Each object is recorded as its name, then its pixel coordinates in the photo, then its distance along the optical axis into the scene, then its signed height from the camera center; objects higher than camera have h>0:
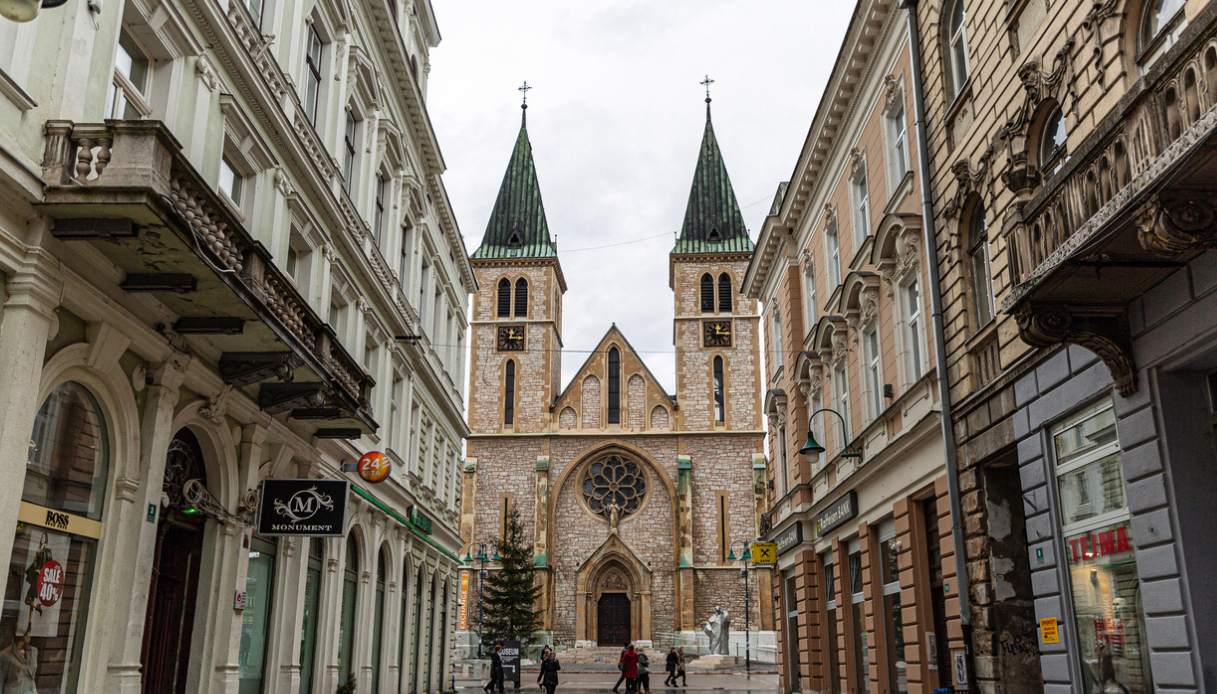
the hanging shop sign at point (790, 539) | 24.17 +2.60
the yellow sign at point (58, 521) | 9.08 +1.14
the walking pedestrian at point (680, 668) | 37.82 -0.60
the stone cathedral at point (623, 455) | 56.59 +10.57
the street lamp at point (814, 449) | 17.98 +3.41
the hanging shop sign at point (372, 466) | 18.00 +3.03
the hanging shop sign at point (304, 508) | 14.26 +1.87
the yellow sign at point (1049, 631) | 11.12 +0.20
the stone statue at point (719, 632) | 53.16 +0.93
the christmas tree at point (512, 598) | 52.34 +2.53
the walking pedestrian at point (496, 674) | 29.95 -0.64
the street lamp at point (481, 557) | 53.26 +4.79
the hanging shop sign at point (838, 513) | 19.41 +2.57
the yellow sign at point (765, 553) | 26.11 +2.36
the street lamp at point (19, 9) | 5.38 +3.17
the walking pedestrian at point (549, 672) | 26.58 -0.53
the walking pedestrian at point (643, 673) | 30.14 -0.62
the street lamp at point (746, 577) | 51.50 +3.54
